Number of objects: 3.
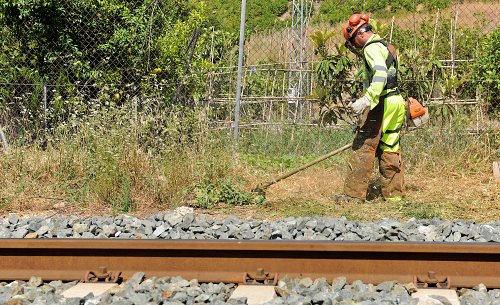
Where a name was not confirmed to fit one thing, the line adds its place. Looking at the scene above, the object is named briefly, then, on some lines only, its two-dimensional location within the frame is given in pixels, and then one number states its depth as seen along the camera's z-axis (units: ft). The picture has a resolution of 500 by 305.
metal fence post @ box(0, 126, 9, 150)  69.32
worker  57.41
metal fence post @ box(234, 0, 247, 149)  70.49
